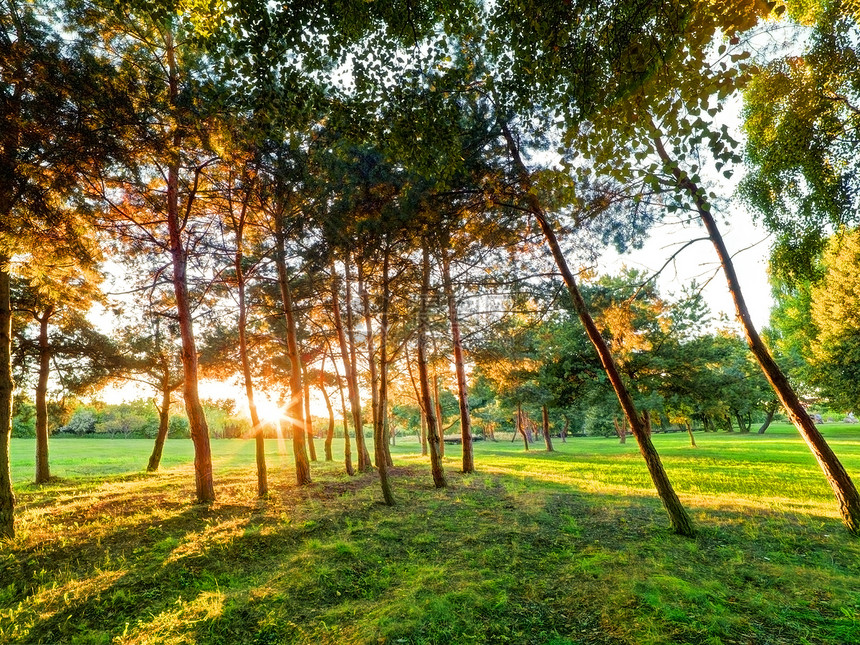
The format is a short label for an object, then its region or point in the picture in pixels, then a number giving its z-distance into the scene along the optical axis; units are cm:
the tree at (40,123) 550
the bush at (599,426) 5150
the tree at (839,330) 1802
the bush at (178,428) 5444
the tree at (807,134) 590
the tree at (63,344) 1119
